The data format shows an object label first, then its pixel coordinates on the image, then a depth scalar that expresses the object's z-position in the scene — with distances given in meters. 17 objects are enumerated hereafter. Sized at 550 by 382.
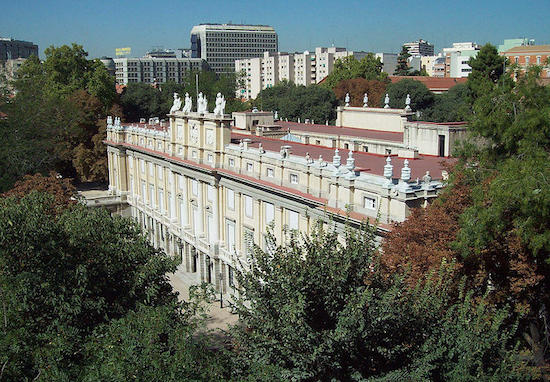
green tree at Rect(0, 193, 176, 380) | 13.79
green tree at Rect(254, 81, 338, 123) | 78.44
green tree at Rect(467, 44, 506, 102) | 57.96
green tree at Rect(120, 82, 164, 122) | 84.31
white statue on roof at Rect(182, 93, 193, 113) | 41.09
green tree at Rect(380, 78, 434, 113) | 74.25
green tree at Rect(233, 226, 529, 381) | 12.85
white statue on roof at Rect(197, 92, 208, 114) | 39.00
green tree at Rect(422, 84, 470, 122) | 69.00
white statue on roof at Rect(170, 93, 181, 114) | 42.66
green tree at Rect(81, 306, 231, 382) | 11.75
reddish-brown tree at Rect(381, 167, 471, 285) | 18.34
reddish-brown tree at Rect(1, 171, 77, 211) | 33.94
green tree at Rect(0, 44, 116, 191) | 46.03
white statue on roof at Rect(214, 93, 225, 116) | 36.72
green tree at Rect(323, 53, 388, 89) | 96.56
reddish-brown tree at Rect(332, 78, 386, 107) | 82.42
